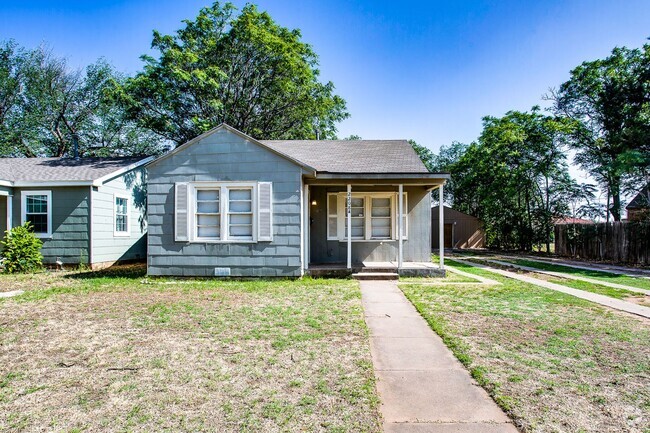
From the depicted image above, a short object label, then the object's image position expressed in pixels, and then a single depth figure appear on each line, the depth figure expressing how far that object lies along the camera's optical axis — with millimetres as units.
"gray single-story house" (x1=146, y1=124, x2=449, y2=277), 9391
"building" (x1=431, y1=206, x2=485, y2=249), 27000
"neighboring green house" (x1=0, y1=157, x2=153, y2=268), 11609
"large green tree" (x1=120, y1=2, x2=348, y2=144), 19156
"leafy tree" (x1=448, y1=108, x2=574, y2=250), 21188
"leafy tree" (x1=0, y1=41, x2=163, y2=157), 26047
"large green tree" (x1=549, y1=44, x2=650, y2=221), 15766
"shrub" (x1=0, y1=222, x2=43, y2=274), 10742
